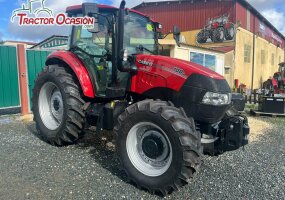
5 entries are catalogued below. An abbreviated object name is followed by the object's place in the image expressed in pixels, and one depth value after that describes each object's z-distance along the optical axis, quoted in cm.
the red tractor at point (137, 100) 347
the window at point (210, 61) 1642
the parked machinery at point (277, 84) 1364
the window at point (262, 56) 2599
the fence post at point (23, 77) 848
